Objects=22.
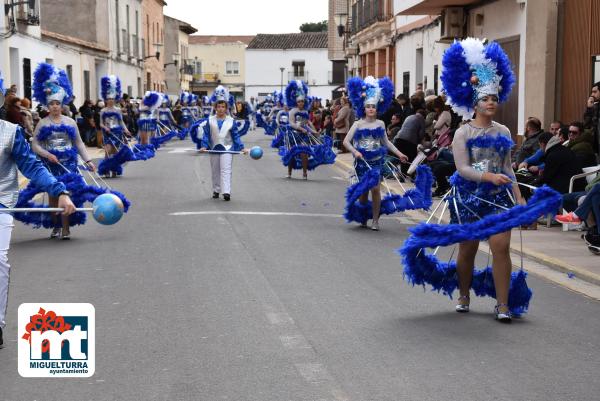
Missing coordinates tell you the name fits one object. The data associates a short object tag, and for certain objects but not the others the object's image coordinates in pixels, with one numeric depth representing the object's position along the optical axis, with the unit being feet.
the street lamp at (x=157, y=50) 227.20
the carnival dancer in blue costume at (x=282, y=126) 79.20
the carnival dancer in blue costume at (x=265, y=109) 154.37
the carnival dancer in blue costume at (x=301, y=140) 75.66
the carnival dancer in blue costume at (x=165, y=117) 113.79
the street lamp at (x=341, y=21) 174.52
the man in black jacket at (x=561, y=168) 44.96
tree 475.31
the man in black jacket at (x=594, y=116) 45.85
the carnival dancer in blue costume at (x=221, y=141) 57.26
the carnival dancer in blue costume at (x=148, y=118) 99.09
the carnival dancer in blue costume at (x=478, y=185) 26.61
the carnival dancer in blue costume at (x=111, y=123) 73.77
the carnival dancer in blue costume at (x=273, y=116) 120.97
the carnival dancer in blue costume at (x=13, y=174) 22.77
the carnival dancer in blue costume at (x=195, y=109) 158.92
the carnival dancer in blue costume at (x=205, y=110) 154.30
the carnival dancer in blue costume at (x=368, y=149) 45.50
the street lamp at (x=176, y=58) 284.20
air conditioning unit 84.99
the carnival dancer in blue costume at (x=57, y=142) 42.70
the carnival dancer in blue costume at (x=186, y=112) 158.20
